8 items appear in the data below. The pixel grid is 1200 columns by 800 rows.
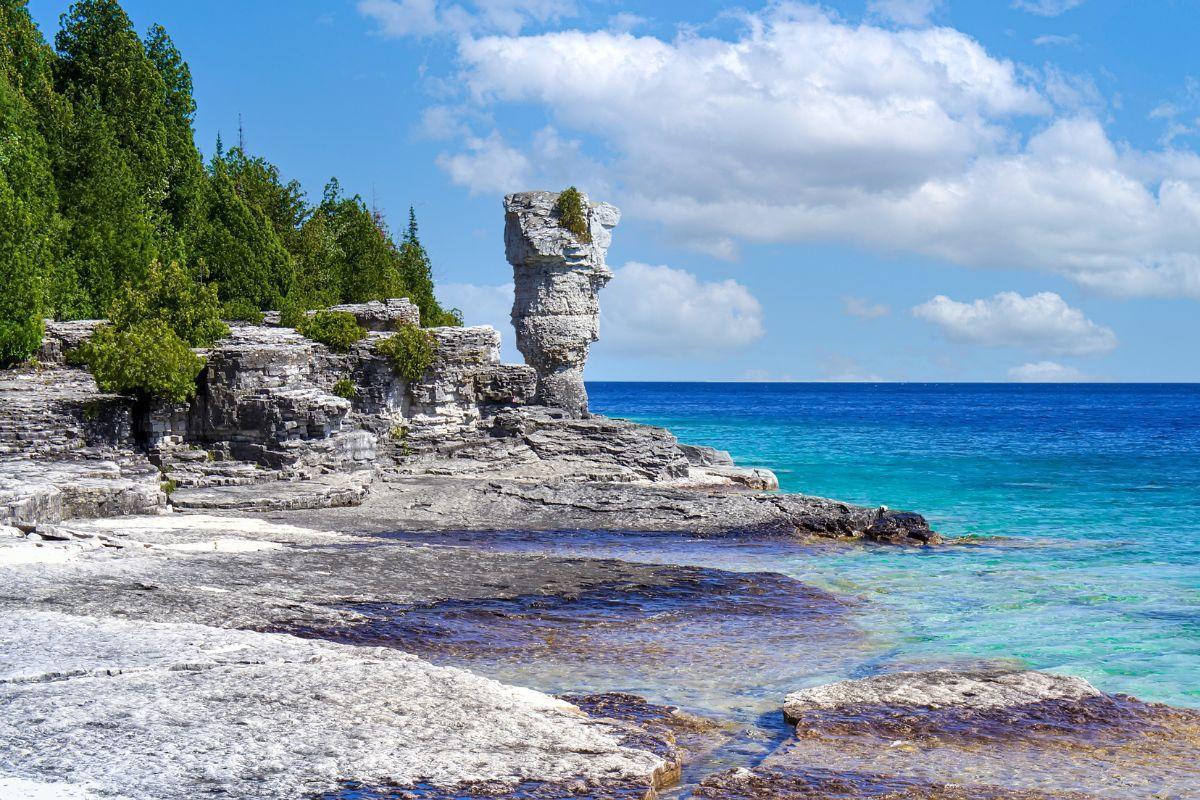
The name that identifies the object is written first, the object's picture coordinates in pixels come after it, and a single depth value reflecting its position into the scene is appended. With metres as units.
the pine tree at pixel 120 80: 44.47
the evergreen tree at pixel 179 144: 46.03
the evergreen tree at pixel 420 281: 57.16
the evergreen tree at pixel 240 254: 45.50
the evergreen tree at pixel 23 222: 30.14
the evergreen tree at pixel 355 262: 53.34
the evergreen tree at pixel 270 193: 57.16
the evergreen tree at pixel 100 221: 38.34
